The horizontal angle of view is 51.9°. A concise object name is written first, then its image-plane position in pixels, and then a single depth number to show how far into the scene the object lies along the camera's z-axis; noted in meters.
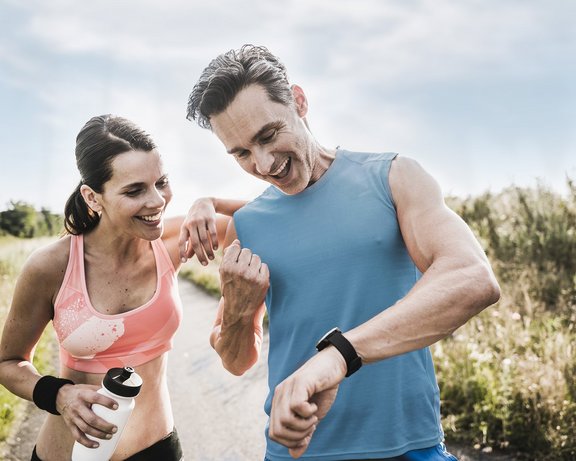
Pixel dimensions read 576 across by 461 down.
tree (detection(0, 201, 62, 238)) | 45.38
